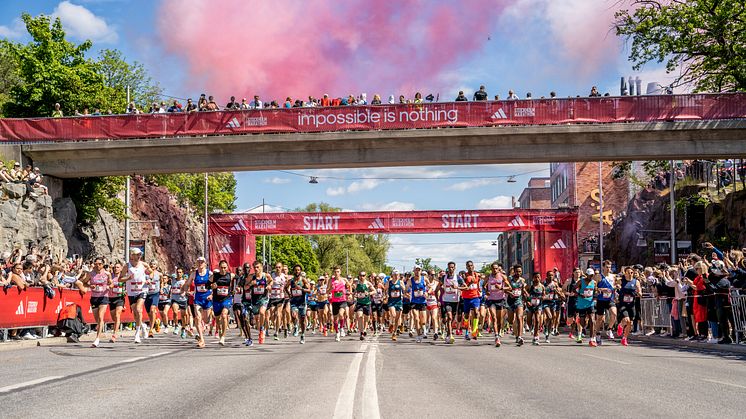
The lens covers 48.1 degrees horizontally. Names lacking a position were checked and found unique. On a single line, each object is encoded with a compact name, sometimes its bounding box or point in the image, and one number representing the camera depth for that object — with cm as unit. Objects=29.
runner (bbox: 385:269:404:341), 2284
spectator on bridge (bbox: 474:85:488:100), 3509
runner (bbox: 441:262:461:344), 2189
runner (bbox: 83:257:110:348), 1981
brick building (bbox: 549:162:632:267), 8356
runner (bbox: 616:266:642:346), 2280
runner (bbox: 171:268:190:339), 2386
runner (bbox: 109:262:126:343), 1962
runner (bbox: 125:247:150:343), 1964
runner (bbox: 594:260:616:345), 2113
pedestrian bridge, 3212
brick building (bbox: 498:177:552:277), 12325
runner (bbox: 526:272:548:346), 2128
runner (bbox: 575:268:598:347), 2120
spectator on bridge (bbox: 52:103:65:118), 3678
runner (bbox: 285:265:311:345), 2335
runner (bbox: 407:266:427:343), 2192
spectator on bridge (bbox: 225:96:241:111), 3634
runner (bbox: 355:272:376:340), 2323
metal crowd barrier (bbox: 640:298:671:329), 2445
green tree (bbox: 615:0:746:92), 3772
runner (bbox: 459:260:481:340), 2138
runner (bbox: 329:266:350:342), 2320
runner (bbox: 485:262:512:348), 2048
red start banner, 4569
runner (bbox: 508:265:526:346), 2012
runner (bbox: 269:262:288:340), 2361
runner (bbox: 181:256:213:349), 1869
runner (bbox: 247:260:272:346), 2023
